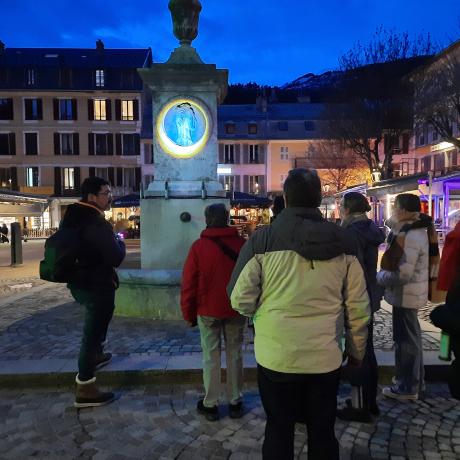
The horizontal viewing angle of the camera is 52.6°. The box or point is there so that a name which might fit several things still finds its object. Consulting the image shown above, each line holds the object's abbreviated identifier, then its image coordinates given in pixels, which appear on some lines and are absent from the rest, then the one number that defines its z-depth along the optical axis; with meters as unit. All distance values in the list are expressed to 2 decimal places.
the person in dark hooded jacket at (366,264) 3.54
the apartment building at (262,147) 43.00
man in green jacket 2.22
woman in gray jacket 3.71
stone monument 6.84
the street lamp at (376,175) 27.85
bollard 14.68
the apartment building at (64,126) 40.22
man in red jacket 3.49
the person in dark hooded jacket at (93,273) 3.67
